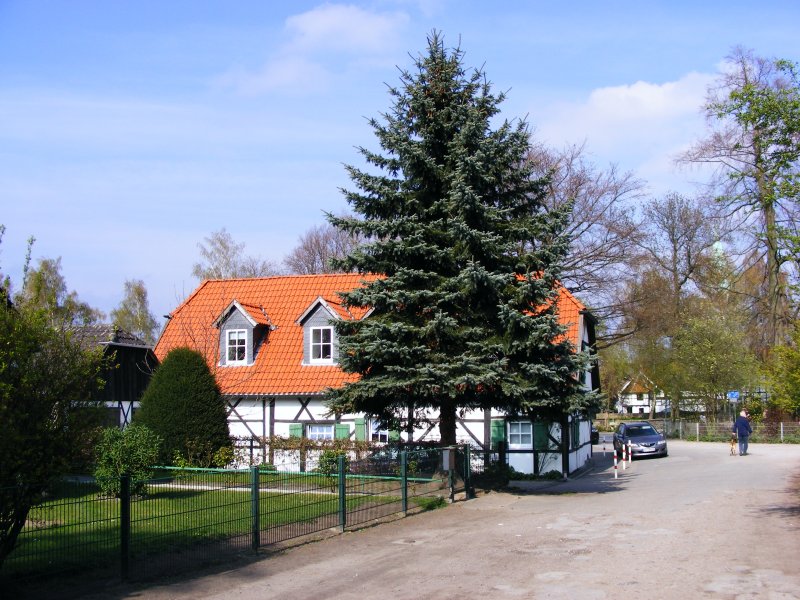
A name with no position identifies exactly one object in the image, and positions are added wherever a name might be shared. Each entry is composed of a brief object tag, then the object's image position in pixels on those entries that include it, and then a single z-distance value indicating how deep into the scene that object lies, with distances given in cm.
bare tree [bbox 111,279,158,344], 6769
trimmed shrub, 2209
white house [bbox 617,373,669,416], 6938
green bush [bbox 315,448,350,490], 1911
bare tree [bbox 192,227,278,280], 5397
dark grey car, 3444
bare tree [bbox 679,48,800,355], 1444
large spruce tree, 1927
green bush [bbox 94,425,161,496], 1723
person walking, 3359
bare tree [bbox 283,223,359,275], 5706
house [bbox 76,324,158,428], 2978
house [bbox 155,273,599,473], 2642
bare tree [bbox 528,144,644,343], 4216
